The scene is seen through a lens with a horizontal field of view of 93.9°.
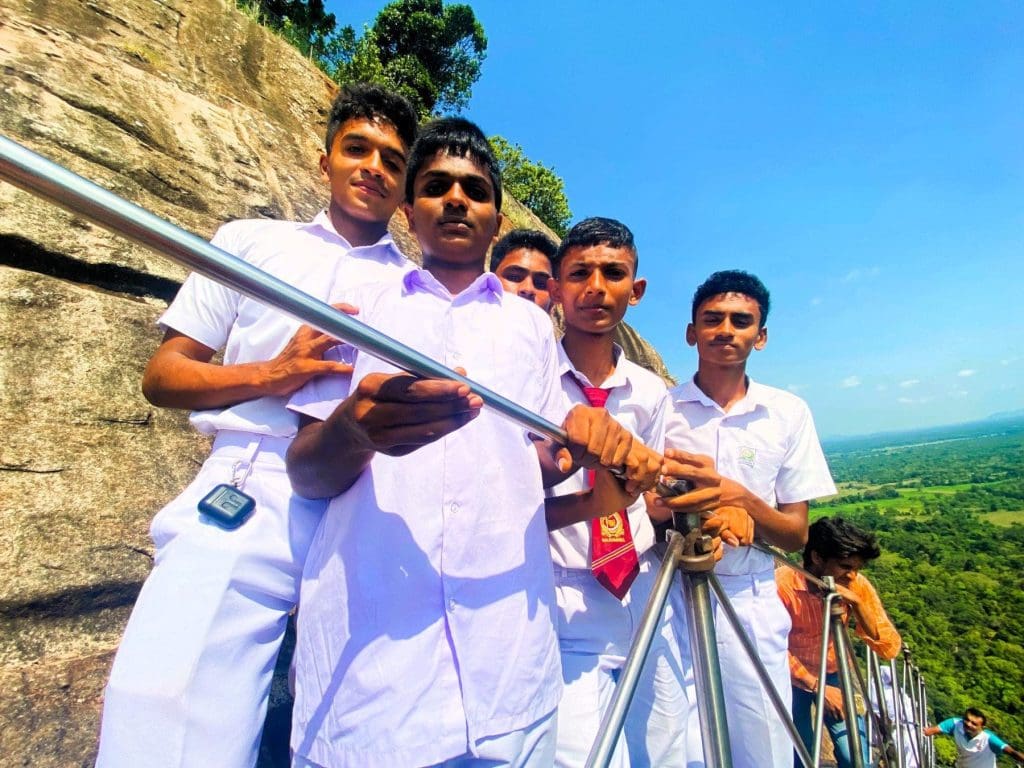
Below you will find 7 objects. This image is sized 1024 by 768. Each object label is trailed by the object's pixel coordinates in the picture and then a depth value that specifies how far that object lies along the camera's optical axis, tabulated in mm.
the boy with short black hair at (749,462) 2252
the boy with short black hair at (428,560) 1016
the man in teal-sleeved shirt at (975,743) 8258
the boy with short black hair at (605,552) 1735
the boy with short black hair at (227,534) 1171
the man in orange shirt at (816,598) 3488
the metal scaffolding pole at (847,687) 1942
